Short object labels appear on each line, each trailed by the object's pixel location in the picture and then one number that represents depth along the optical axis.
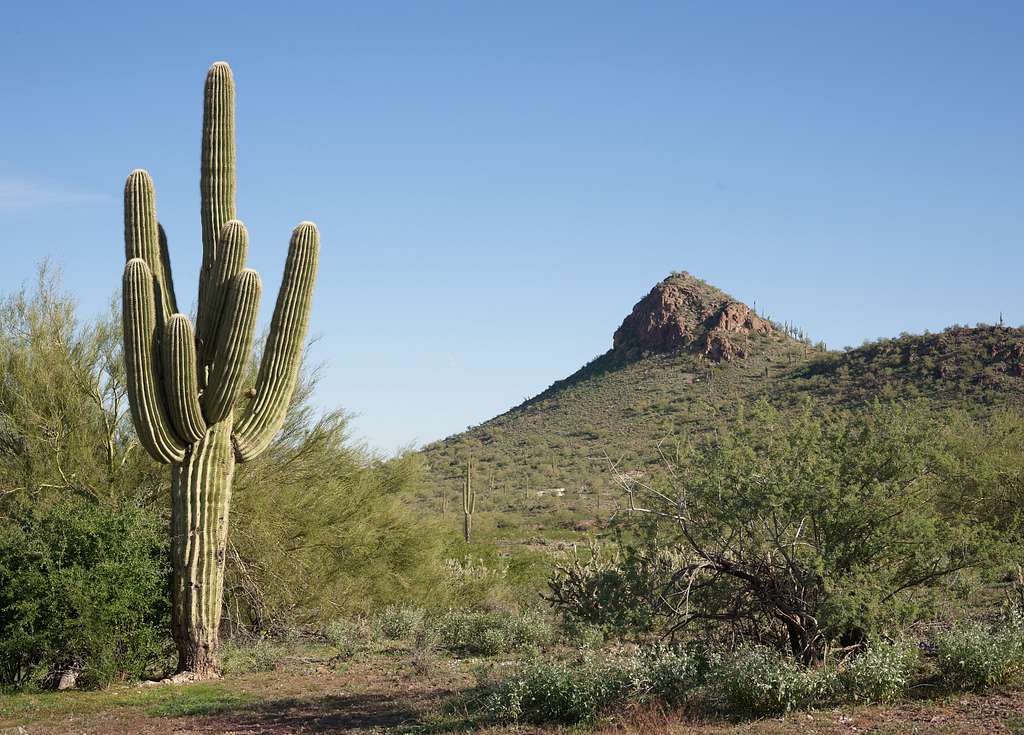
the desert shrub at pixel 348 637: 14.03
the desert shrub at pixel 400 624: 15.88
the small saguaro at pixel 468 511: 29.03
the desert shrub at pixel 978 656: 8.47
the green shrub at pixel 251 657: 12.52
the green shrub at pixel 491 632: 13.70
